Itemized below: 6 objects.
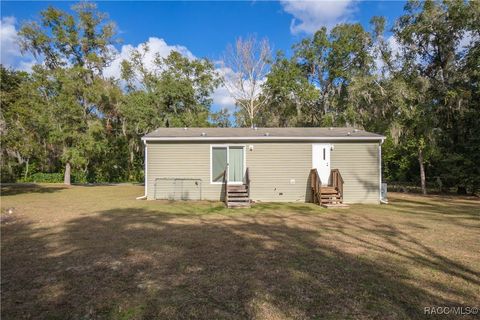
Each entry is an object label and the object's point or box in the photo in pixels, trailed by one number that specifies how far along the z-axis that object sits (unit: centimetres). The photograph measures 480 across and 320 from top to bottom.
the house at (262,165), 1149
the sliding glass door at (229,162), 1167
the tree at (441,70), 1488
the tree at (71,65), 1850
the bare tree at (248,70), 2475
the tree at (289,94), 2411
